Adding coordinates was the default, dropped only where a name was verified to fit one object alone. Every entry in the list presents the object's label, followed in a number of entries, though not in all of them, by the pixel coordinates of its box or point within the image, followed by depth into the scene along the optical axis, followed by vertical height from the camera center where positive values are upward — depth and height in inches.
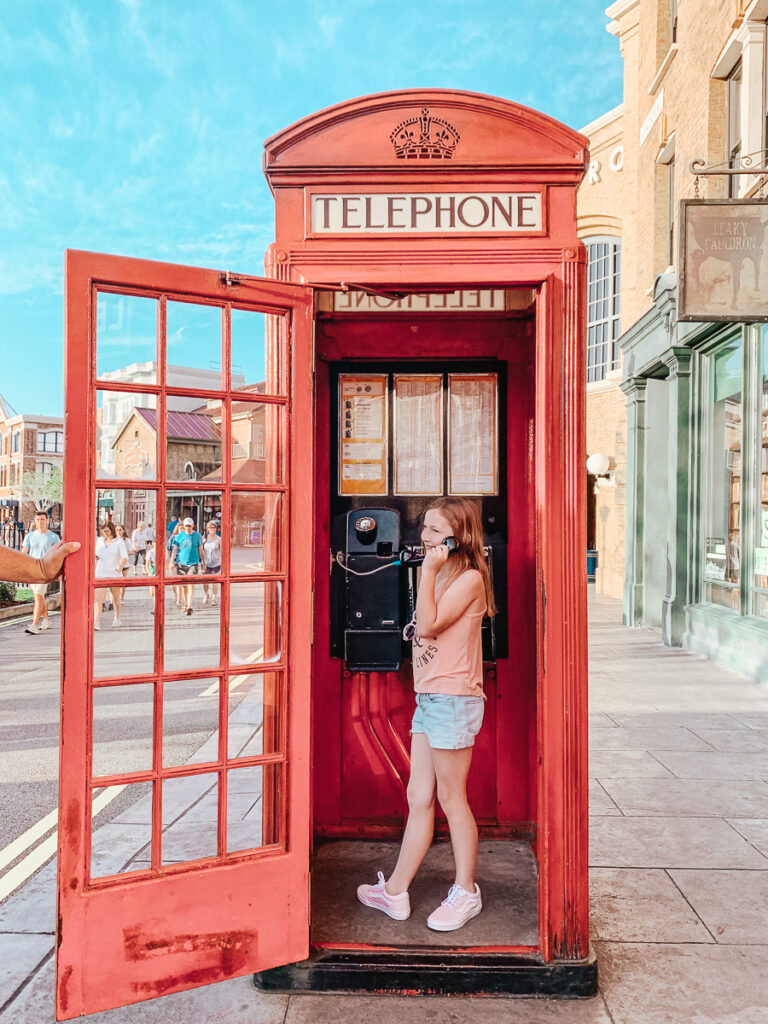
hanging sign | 254.5 +83.3
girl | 115.1 -28.2
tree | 2417.4 +63.8
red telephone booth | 97.8 -7.7
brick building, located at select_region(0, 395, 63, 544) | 2538.9 +201.7
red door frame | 95.9 -40.6
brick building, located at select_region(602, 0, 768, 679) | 331.3 +71.5
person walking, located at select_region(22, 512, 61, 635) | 443.2 -21.3
